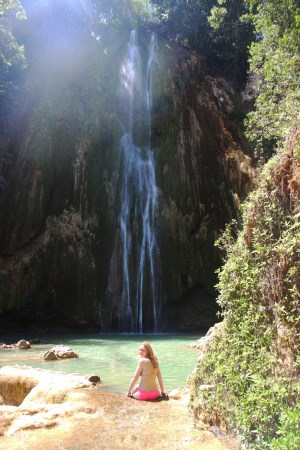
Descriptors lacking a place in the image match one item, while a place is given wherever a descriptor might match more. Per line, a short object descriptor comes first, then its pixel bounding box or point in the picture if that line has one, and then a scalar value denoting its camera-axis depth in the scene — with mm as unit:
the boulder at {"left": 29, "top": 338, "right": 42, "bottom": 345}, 14718
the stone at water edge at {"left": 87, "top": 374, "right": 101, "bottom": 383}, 7358
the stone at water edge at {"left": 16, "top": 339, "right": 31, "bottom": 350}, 13070
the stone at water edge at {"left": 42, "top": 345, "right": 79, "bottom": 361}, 10633
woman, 5969
